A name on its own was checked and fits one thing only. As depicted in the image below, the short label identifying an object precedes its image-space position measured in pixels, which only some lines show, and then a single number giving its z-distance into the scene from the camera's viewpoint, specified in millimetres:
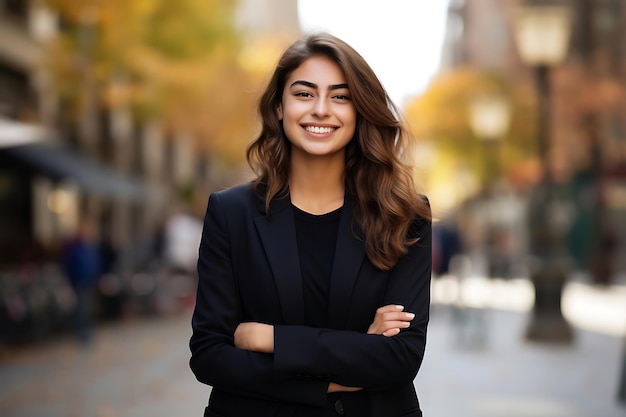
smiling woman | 3299
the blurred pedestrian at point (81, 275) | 16672
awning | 20333
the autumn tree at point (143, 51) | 20812
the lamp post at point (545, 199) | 16359
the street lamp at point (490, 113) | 25219
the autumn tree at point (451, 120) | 48250
